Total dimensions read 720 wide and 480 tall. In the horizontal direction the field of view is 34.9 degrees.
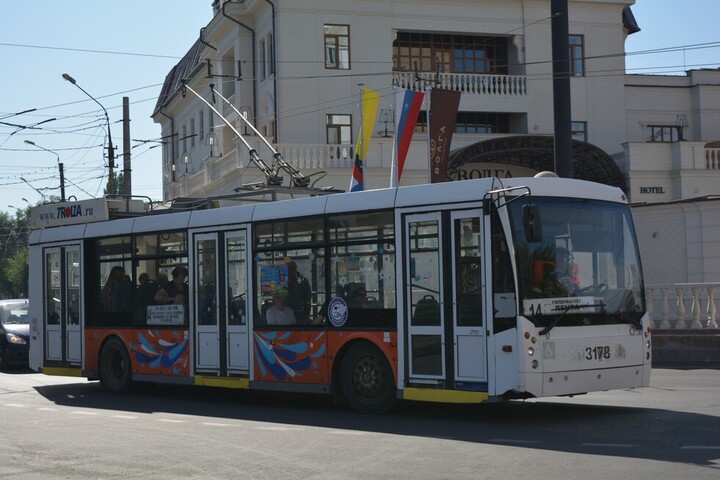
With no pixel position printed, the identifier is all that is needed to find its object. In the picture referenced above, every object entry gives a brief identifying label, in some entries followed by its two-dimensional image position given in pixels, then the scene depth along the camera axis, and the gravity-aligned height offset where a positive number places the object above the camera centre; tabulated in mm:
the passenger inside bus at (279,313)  15969 -349
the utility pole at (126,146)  37062 +4813
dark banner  27250 +3843
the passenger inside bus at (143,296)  18500 -71
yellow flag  28139 +4255
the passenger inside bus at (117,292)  19114 +9
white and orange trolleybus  12977 -119
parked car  26859 -945
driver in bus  13028 +46
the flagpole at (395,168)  25238 +2632
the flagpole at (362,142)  28019 +3613
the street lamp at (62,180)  50462 +5025
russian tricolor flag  26531 +3907
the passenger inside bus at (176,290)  17797 +13
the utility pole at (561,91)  22250 +3769
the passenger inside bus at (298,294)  15656 -89
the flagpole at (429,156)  26922 +3044
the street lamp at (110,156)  38250 +4783
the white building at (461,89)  35656 +6720
